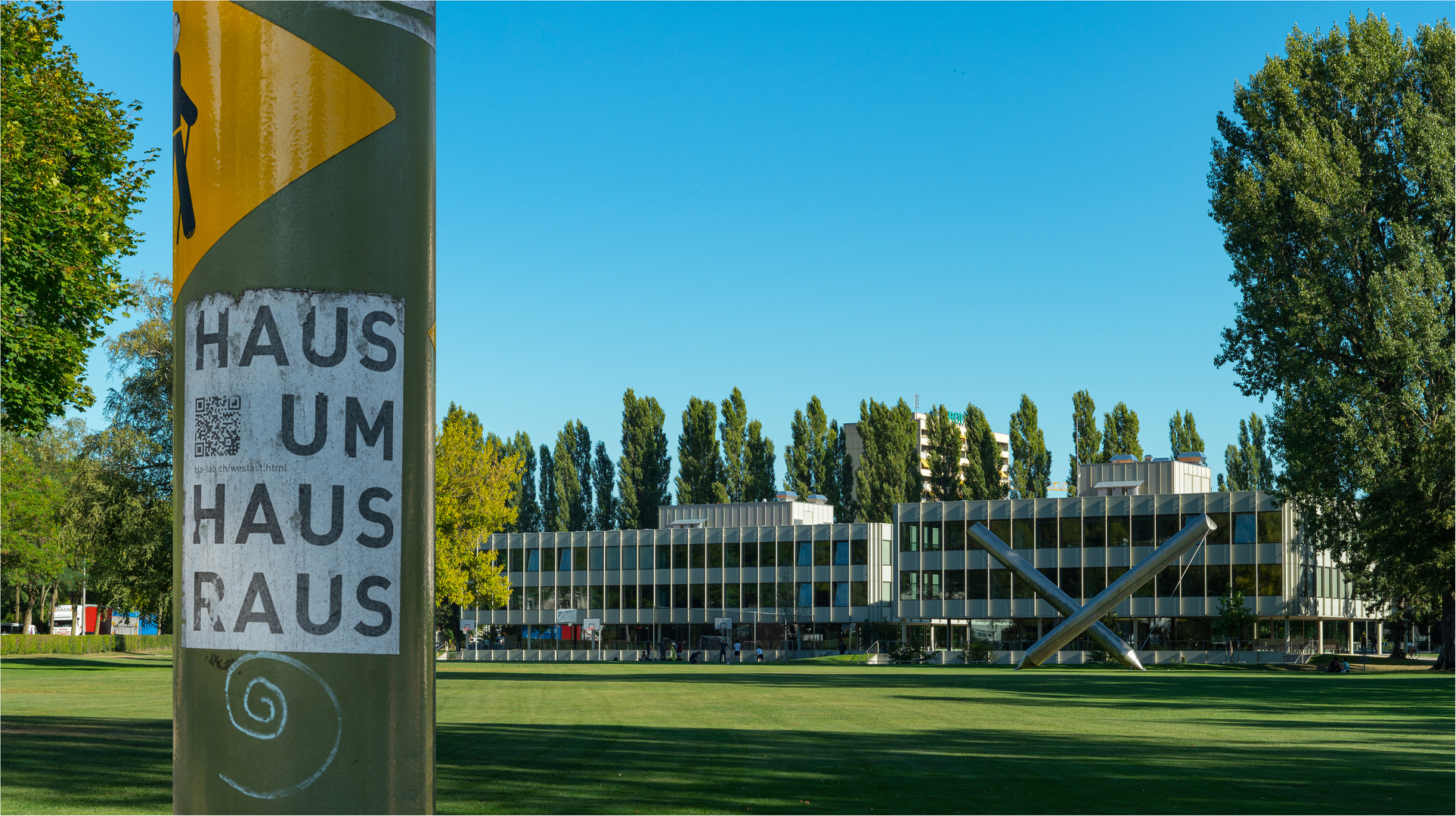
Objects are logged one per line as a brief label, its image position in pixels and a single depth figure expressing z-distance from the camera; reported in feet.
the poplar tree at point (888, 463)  322.14
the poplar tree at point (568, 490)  368.68
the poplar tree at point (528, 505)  380.37
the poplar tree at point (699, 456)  346.54
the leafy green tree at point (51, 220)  71.26
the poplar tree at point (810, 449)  350.84
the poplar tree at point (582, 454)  381.40
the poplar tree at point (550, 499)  380.17
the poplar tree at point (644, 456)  351.05
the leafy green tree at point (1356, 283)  130.93
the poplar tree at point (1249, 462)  329.11
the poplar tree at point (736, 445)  347.77
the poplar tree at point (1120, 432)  311.68
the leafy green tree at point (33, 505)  237.45
